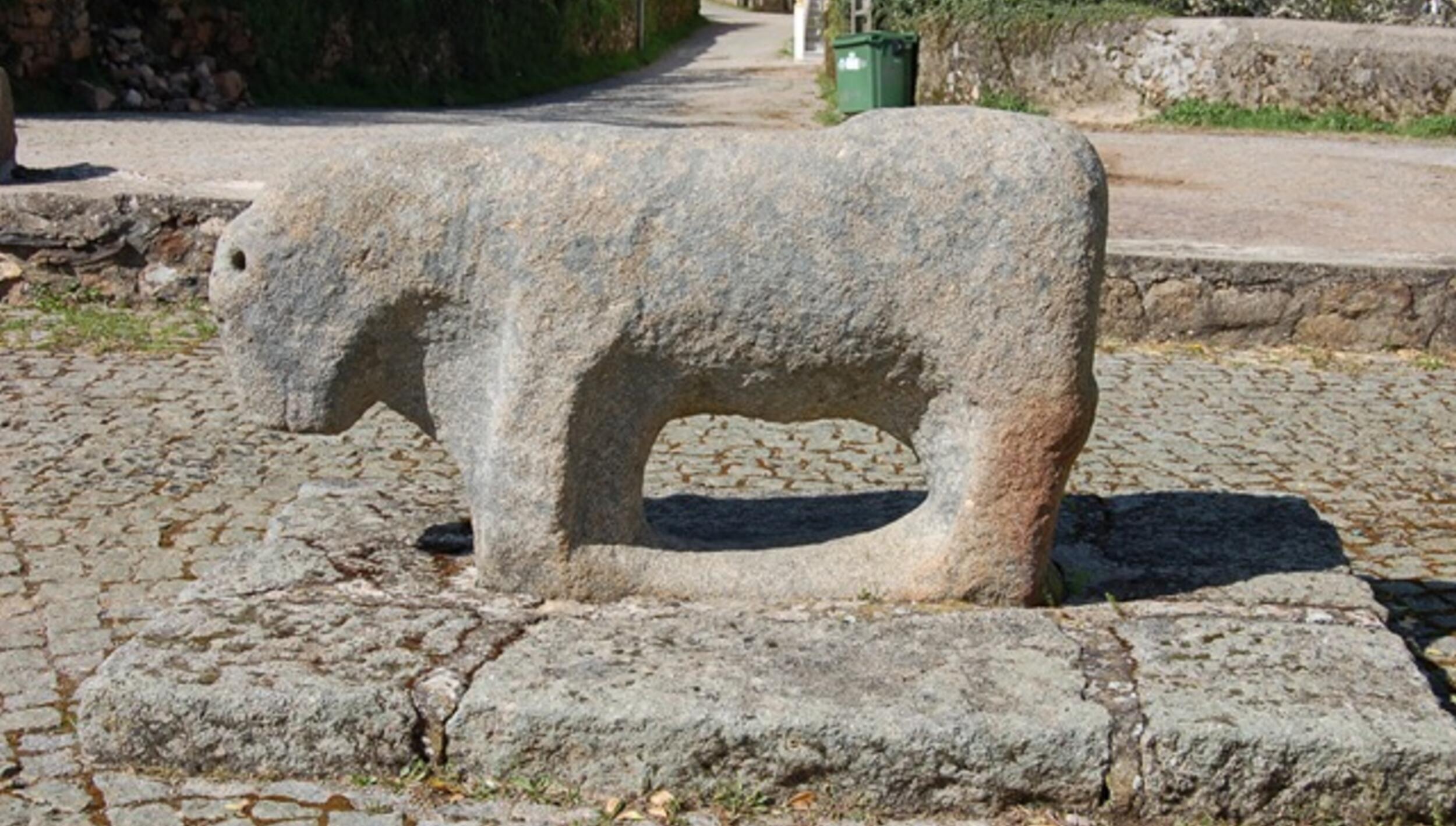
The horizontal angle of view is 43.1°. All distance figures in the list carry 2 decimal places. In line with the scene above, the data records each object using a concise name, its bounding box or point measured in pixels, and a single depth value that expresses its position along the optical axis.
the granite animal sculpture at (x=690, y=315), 4.28
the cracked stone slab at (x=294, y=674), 3.89
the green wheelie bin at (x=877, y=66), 16.42
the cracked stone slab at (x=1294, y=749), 3.77
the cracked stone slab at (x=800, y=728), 3.79
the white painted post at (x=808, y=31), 26.86
